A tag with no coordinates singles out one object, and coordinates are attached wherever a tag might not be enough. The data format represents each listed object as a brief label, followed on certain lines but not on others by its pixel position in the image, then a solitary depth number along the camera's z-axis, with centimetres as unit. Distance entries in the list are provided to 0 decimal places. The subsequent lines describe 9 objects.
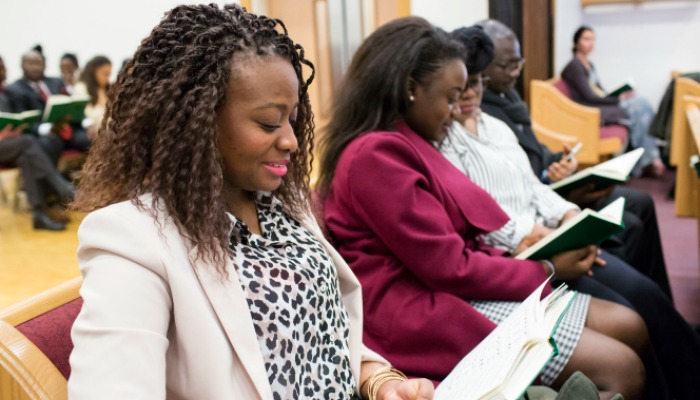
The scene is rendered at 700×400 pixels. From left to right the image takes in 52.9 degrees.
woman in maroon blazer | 169
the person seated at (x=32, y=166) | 548
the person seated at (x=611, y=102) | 657
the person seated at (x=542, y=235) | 213
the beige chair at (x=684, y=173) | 341
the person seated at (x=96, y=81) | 646
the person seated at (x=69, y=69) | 722
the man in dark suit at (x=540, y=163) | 288
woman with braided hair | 91
